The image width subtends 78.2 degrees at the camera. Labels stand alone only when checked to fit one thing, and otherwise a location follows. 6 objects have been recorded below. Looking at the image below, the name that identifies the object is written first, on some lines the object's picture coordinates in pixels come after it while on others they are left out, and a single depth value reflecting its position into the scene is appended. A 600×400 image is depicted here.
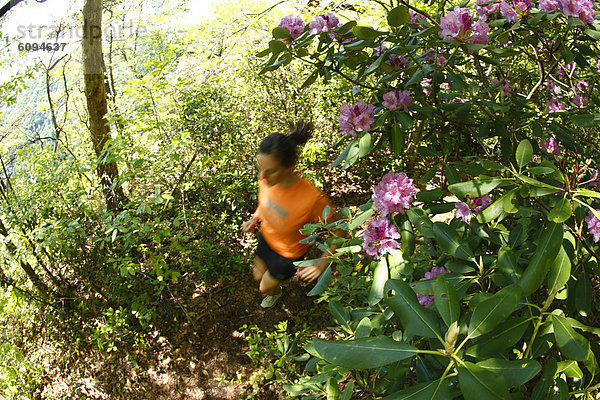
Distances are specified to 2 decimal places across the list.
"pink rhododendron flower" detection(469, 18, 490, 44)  1.22
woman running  2.48
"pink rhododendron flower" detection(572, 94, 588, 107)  1.92
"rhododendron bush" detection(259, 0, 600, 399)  0.77
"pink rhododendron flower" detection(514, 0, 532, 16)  1.33
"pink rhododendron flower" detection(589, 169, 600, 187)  1.25
